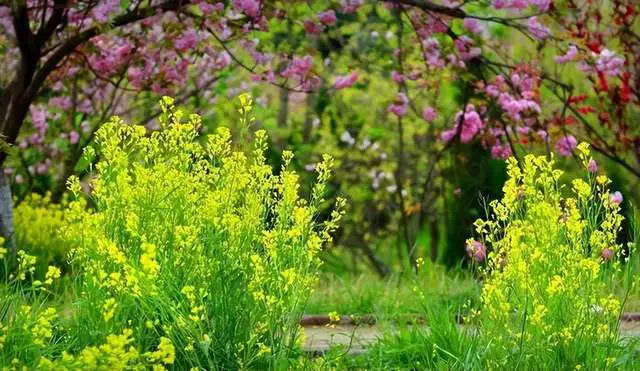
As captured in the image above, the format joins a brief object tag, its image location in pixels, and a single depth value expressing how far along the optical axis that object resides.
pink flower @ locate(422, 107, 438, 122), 17.43
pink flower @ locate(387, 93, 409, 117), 17.70
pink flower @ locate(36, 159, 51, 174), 20.46
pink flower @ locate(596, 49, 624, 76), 15.43
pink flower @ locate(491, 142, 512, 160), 16.91
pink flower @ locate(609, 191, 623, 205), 13.13
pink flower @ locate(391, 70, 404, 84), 16.96
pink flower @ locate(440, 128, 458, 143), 17.91
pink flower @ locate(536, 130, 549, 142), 16.18
